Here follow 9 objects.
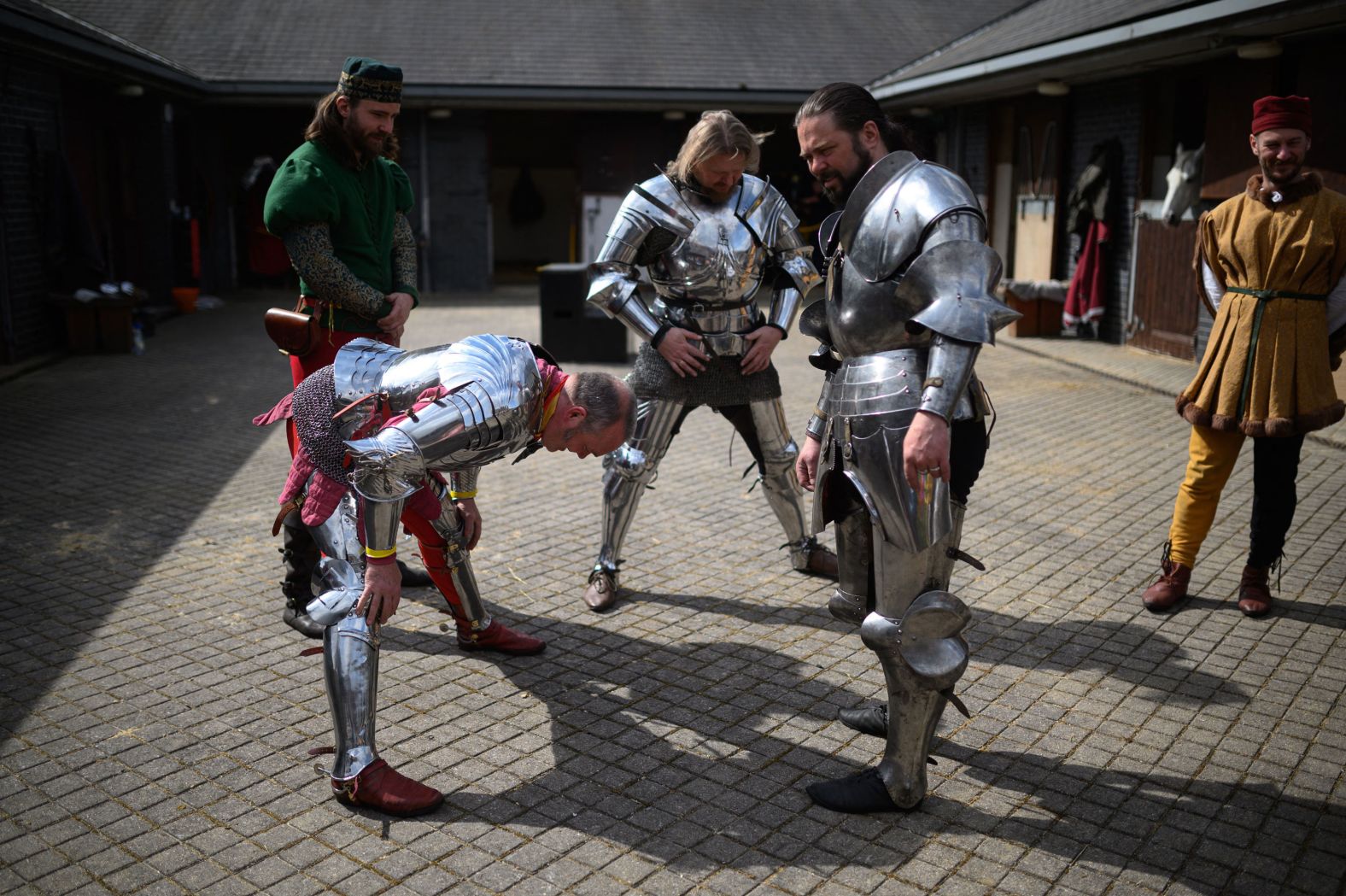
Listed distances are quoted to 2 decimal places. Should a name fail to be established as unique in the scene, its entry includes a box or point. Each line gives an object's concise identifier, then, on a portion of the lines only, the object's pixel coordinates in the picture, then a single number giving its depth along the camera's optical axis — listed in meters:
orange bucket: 15.16
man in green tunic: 3.88
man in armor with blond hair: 4.44
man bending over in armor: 2.88
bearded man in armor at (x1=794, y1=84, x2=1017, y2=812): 2.79
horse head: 10.34
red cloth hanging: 11.95
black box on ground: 10.73
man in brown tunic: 4.17
